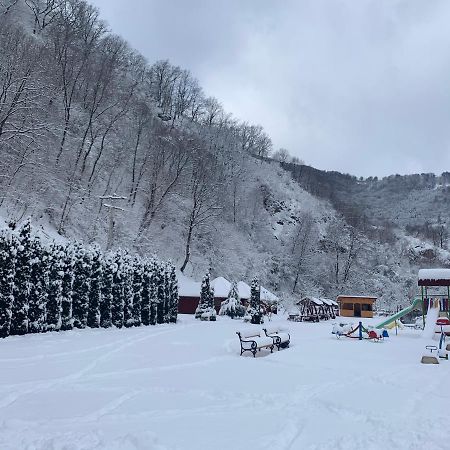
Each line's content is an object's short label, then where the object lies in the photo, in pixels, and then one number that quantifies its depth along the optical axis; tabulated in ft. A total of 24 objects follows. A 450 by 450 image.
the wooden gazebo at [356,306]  164.66
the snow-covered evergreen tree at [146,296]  81.61
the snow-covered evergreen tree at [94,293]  65.00
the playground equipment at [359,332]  66.54
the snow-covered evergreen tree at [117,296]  70.44
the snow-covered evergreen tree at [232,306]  121.08
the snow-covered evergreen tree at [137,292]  77.92
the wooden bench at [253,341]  45.05
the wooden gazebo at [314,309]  127.85
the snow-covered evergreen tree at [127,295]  74.18
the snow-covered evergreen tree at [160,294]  87.71
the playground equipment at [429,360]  43.37
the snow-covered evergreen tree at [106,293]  67.87
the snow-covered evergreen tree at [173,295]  93.96
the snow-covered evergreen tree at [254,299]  106.30
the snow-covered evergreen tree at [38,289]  52.47
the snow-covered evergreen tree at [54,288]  55.93
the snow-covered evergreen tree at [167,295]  90.63
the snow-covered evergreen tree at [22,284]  49.96
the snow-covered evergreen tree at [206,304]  103.81
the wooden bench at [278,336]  52.03
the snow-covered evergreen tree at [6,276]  47.78
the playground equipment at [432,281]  90.12
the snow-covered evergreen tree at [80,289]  61.72
